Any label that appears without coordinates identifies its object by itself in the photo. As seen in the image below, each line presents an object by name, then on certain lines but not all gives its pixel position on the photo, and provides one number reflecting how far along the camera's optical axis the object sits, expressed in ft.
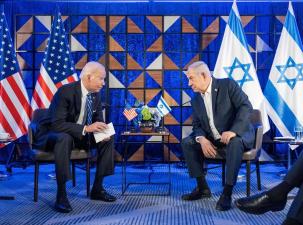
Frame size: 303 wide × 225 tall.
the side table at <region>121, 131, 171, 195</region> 14.09
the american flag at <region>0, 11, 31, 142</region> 19.65
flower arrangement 14.62
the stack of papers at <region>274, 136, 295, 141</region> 16.27
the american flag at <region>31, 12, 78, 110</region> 20.07
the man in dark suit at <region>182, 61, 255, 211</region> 13.12
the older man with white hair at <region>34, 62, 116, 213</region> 13.05
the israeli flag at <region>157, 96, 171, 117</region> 17.04
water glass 16.21
